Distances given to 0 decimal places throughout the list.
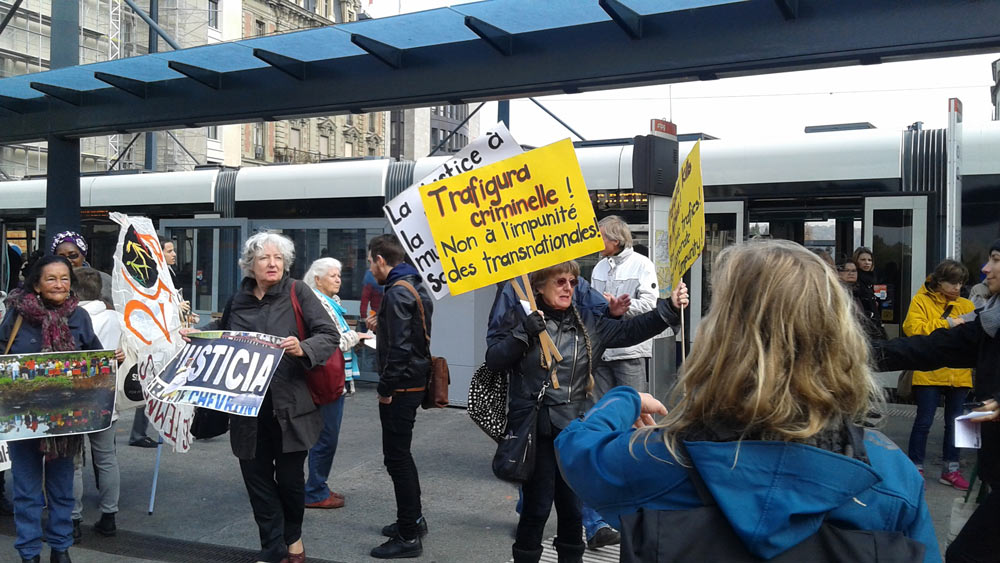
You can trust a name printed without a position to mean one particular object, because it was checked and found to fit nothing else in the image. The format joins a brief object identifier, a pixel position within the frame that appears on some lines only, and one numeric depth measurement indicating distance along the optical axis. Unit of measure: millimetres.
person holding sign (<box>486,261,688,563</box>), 4121
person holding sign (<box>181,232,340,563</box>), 4574
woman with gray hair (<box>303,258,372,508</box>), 6066
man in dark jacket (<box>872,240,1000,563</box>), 3246
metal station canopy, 4965
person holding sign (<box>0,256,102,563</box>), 4613
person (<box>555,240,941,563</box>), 1480
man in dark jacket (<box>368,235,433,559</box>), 5027
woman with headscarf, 6508
